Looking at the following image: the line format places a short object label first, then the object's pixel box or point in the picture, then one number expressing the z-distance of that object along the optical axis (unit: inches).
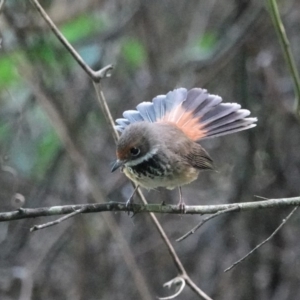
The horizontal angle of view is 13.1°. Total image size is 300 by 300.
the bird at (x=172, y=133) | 281.4
